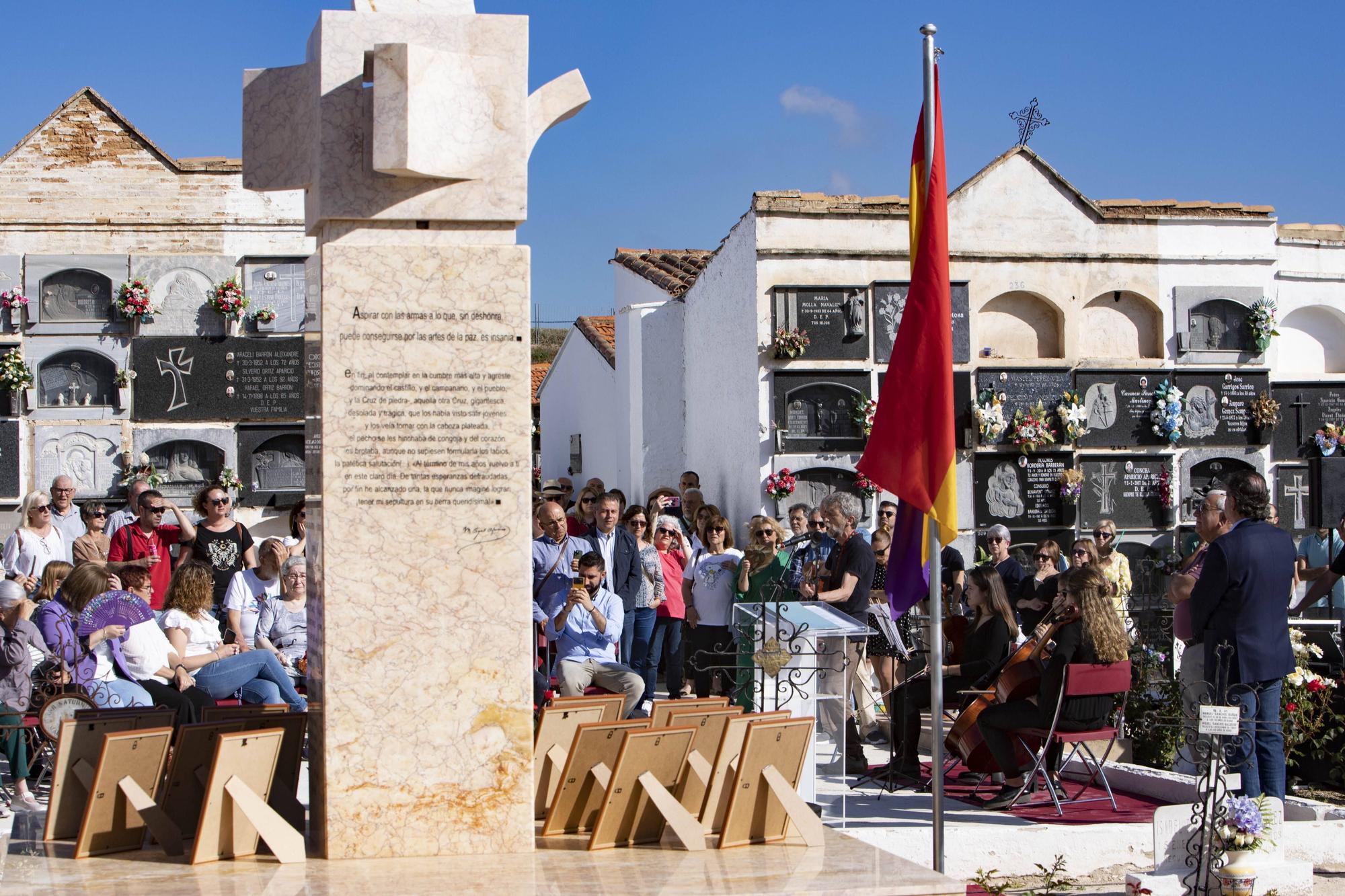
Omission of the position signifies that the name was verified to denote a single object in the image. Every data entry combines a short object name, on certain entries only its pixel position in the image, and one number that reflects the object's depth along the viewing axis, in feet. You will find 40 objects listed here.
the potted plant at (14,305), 42.11
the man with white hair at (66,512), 35.42
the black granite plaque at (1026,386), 46.57
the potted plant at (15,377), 41.55
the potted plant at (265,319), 43.06
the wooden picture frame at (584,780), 16.22
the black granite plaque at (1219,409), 47.88
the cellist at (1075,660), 25.09
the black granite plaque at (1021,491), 46.32
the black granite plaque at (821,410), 45.55
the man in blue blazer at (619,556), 32.19
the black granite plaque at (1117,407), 47.39
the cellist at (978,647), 27.68
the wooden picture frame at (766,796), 15.74
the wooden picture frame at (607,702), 17.85
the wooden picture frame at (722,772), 16.12
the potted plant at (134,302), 42.27
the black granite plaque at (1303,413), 48.37
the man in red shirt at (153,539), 33.94
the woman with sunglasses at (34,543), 33.73
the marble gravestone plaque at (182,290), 43.01
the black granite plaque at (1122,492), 47.14
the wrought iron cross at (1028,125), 48.14
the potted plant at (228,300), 42.52
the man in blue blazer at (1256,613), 21.71
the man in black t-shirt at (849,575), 30.19
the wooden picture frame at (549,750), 17.10
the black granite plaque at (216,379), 42.80
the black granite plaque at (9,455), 41.81
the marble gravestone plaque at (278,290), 43.34
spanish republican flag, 19.69
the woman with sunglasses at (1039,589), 32.83
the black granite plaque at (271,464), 43.45
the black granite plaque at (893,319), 45.96
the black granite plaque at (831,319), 45.60
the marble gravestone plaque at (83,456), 42.24
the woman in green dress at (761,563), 32.73
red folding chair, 24.71
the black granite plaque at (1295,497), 48.03
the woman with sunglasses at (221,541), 32.60
